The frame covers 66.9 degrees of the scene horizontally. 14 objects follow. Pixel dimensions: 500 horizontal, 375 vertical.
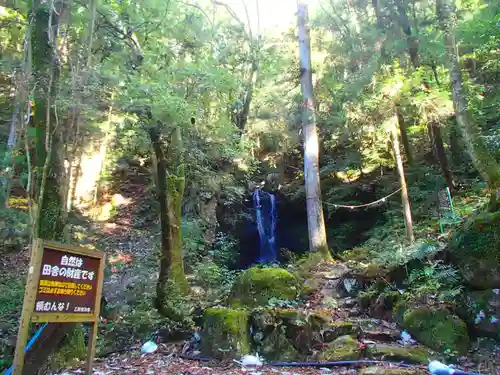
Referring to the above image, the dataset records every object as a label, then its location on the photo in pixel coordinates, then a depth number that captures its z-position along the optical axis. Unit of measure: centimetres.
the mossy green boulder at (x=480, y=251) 559
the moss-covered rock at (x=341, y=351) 504
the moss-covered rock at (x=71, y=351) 511
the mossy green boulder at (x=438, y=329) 536
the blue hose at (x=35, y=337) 396
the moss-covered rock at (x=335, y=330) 564
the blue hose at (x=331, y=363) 486
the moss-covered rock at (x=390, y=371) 436
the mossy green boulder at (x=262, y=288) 648
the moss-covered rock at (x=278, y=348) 523
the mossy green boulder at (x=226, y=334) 530
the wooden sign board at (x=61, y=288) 334
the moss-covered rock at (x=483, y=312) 539
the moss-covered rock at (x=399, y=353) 495
